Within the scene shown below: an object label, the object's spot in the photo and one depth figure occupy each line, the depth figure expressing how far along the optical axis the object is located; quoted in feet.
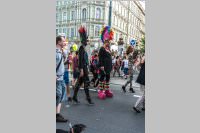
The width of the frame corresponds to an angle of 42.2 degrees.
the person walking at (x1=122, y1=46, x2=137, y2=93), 22.68
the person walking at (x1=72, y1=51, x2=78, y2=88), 19.14
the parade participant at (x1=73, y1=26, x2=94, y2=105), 15.85
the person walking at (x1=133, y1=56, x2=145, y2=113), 14.80
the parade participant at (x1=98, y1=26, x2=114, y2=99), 18.98
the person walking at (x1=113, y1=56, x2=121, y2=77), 41.36
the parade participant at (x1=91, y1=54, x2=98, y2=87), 26.72
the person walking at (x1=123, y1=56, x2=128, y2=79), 37.67
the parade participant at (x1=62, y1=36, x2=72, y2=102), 18.01
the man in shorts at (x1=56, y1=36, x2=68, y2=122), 12.19
